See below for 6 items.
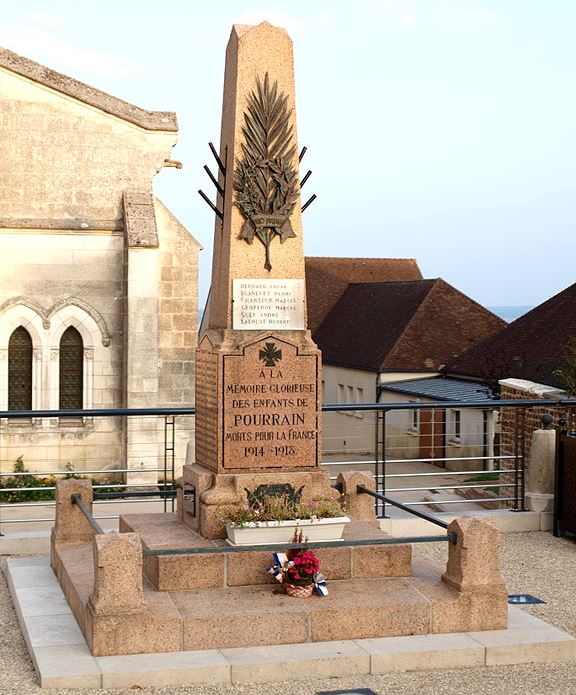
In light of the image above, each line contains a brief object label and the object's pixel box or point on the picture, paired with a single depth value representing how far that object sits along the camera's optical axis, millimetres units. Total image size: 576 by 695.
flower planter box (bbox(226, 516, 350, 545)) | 8336
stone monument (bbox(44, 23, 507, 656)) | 7848
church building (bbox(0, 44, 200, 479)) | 23344
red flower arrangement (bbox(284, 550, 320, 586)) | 8016
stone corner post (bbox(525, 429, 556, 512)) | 11859
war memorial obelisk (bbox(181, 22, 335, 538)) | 9031
